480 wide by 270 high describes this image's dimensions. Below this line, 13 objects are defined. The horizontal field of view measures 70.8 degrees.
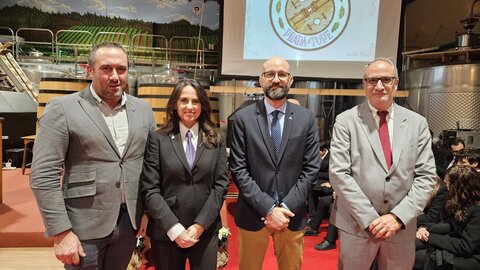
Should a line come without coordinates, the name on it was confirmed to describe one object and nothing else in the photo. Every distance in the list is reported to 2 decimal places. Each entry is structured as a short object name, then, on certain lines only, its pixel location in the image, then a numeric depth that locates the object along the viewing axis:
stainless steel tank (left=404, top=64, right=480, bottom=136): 5.38
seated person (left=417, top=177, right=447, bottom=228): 2.99
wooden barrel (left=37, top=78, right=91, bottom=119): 5.09
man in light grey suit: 1.81
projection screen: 4.67
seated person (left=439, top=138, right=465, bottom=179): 4.31
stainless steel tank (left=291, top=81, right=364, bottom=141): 6.77
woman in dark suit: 1.76
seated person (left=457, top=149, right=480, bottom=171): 3.38
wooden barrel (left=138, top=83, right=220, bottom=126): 4.59
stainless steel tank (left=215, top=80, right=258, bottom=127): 7.21
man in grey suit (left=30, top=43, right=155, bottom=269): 1.55
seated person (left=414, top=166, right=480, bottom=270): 2.43
